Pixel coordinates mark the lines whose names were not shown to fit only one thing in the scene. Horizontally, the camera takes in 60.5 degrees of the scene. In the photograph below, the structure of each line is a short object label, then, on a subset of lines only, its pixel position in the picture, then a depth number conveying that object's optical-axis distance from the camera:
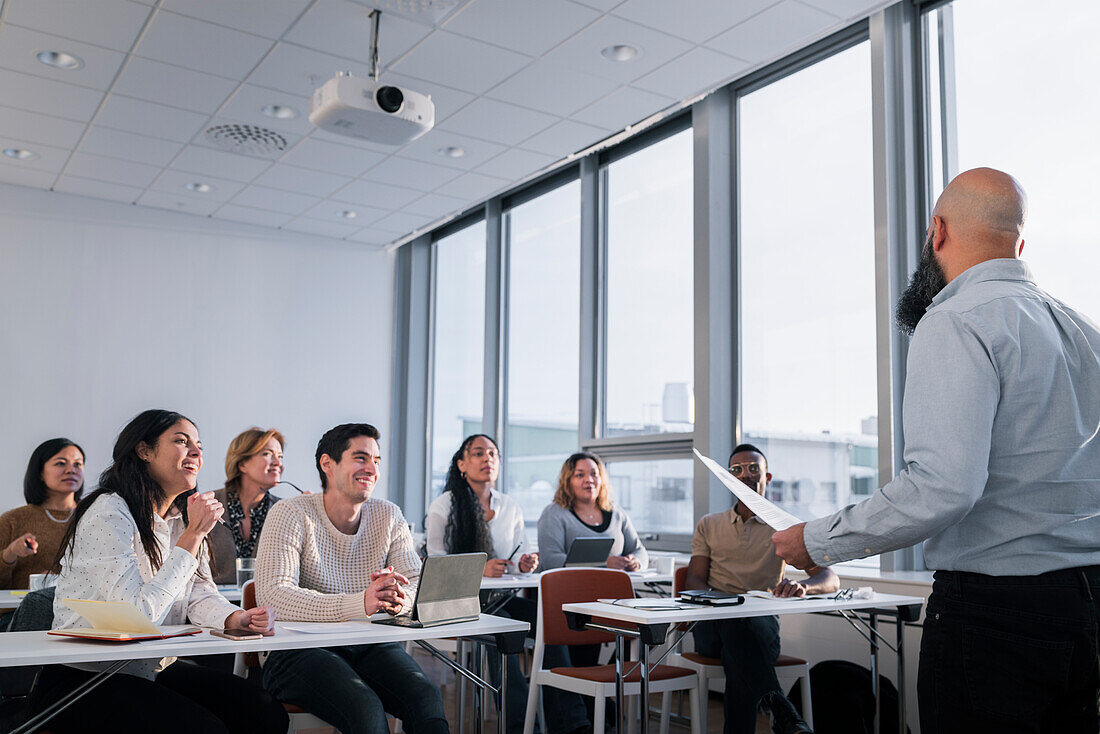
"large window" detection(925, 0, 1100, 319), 4.04
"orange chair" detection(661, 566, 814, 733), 3.67
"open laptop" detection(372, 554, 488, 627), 2.54
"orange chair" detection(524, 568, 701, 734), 3.26
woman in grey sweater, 4.92
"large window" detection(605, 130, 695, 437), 5.96
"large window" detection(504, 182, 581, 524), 7.07
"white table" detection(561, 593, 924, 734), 2.87
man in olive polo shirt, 3.51
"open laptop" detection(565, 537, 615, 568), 4.44
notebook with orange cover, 2.11
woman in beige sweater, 4.01
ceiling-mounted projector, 4.20
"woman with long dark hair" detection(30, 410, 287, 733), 2.23
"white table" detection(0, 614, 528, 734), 2.01
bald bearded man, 1.40
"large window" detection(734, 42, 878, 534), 4.89
